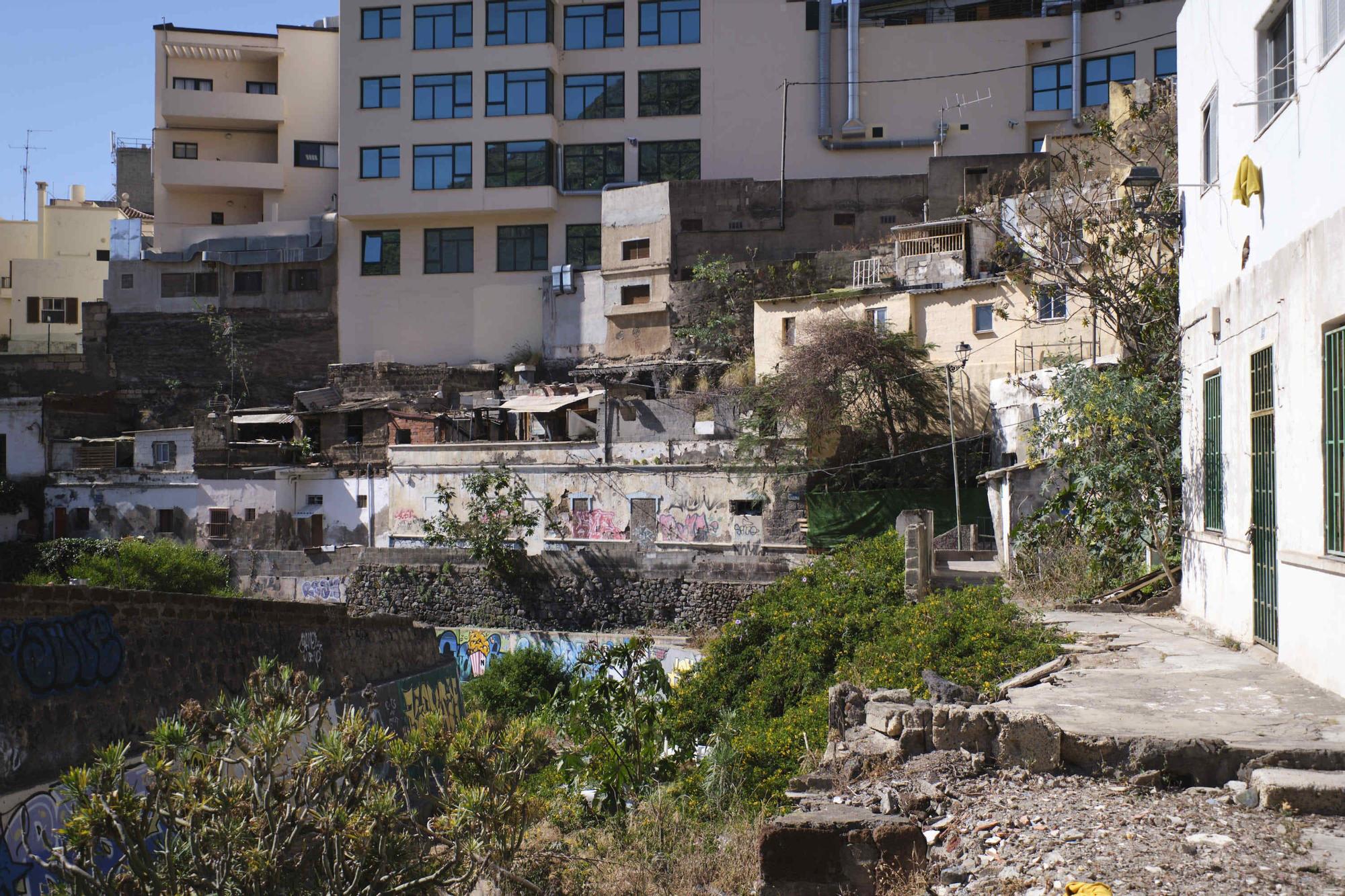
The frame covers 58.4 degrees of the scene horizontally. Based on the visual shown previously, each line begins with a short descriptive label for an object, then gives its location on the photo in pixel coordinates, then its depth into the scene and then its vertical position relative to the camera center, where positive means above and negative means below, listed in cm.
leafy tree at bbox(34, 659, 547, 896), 709 -210
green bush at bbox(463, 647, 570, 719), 2343 -429
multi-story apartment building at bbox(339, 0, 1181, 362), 4200 +1290
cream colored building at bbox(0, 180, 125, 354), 5272 +912
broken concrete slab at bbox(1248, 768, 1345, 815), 546 -148
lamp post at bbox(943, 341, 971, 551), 2610 +252
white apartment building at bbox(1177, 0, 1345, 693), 768 +109
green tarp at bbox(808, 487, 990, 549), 2825 -92
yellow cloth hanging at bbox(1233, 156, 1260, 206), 930 +225
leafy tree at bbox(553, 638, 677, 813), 1142 -250
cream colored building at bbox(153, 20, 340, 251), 4794 +1420
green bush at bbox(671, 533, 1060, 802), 984 -185
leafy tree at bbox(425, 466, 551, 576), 3066 -124
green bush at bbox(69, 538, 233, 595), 3284 -262
